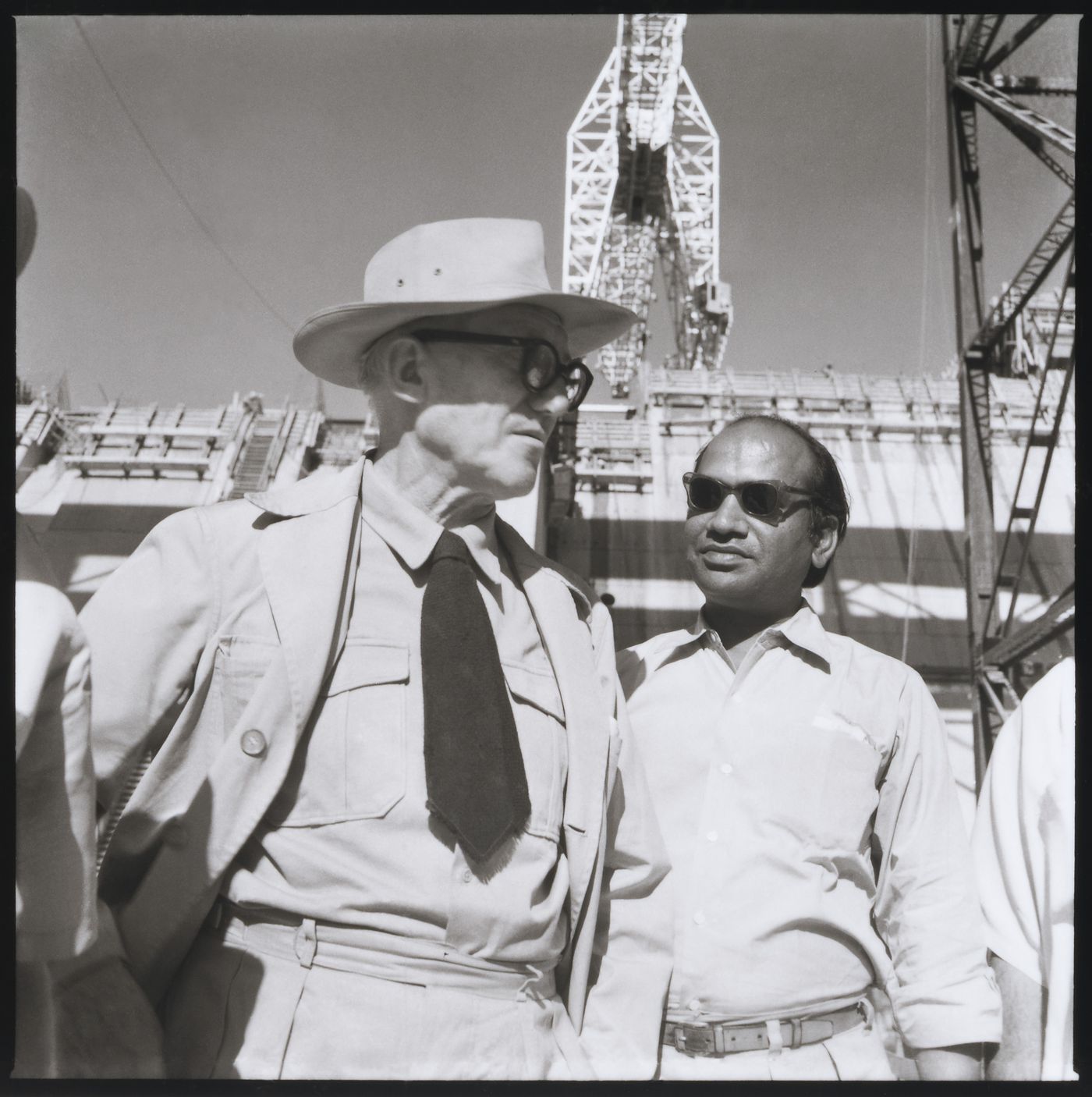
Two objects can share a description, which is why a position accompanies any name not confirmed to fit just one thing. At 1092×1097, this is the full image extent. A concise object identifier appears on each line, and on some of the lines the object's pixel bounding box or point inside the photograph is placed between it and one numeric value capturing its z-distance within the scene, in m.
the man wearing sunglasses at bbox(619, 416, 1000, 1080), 2.30
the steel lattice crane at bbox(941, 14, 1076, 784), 11.05
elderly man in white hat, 1.98
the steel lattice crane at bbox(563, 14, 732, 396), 18.03
